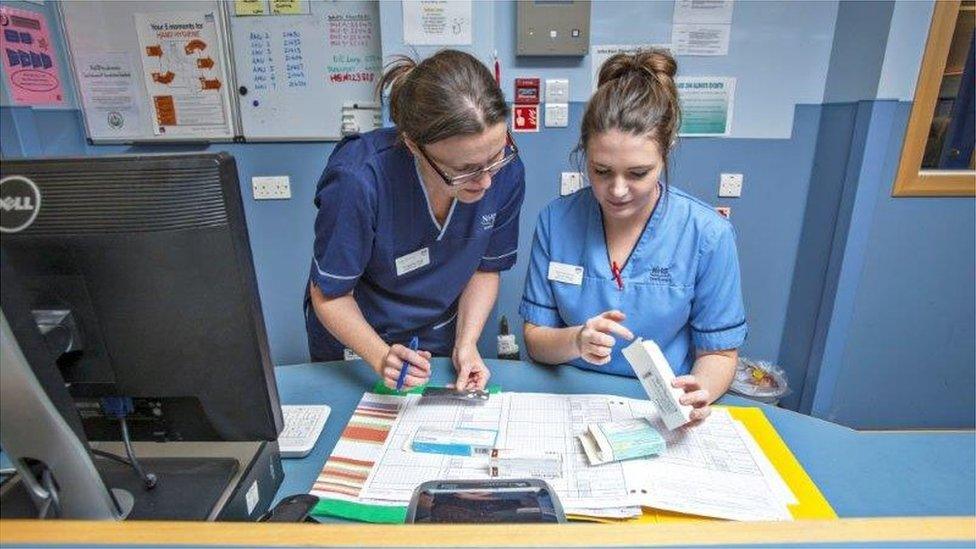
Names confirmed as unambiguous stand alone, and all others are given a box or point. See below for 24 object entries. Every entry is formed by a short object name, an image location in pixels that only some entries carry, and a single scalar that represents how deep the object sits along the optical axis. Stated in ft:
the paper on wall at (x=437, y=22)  6.39
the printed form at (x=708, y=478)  2.35
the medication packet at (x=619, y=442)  2.64
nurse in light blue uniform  3.45
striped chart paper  2.54
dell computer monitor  1.63
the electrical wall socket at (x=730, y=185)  7.33
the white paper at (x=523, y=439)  2.48
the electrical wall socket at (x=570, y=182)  7.33
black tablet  1.95
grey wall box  6.49
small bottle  6.91
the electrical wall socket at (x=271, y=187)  7.56
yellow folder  2.36
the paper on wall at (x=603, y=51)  6.80
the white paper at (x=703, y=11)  6.67
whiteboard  6.96
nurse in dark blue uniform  3.22
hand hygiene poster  7.09
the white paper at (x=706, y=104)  6.95
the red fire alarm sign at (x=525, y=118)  7.02
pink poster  6.84
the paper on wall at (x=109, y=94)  7.34
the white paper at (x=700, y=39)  6.77
